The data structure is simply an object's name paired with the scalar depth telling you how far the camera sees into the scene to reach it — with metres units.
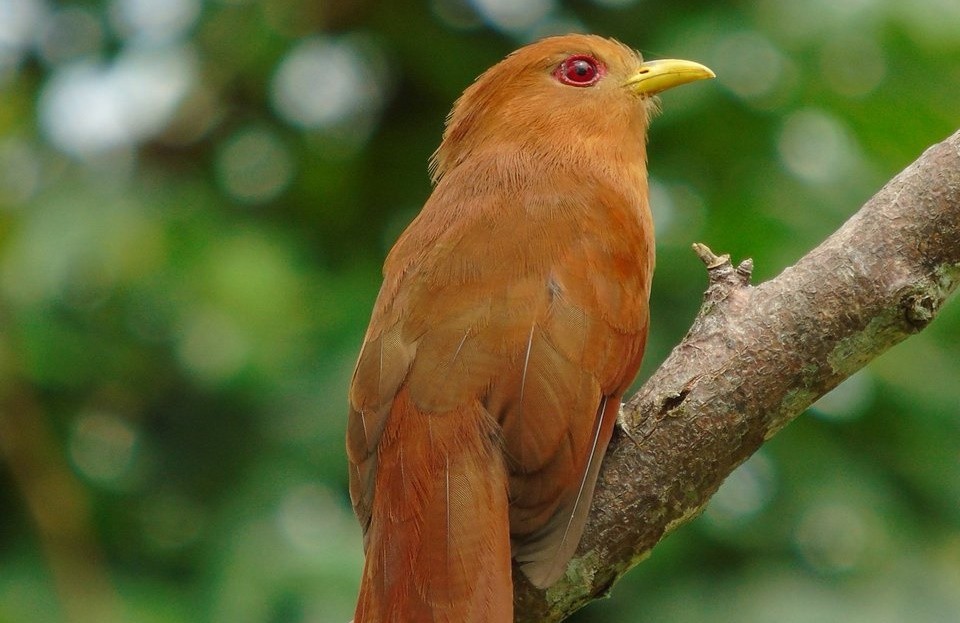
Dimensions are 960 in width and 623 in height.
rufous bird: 5.52
